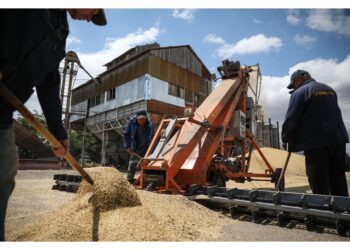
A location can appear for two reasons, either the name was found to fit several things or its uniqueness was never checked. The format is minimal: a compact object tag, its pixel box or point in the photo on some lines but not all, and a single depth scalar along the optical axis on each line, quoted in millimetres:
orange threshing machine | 4367
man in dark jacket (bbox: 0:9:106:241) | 1474
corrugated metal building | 17969
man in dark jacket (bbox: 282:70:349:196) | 3260
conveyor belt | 2729
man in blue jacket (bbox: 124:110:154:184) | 5988
